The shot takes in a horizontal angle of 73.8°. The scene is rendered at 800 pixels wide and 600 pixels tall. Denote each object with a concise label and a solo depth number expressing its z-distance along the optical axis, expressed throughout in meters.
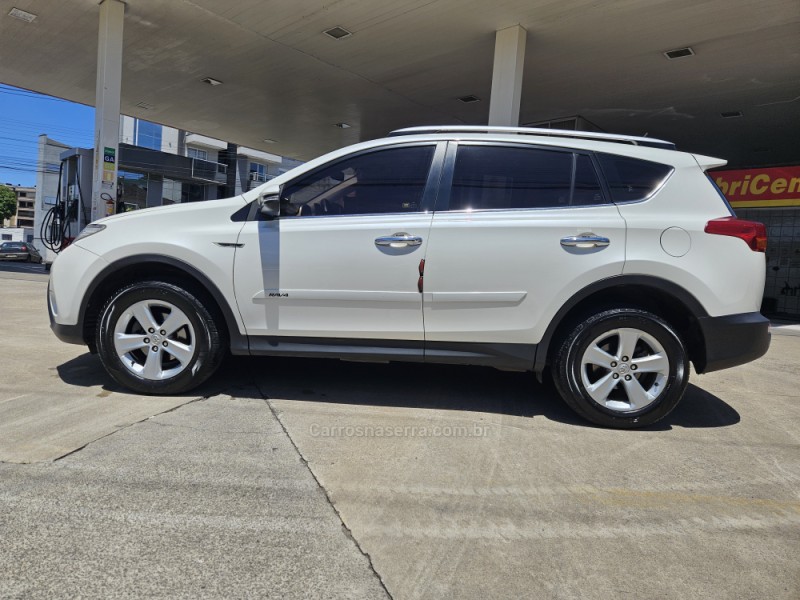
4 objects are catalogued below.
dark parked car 28.55
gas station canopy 8.67
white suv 3.39
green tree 80.25
